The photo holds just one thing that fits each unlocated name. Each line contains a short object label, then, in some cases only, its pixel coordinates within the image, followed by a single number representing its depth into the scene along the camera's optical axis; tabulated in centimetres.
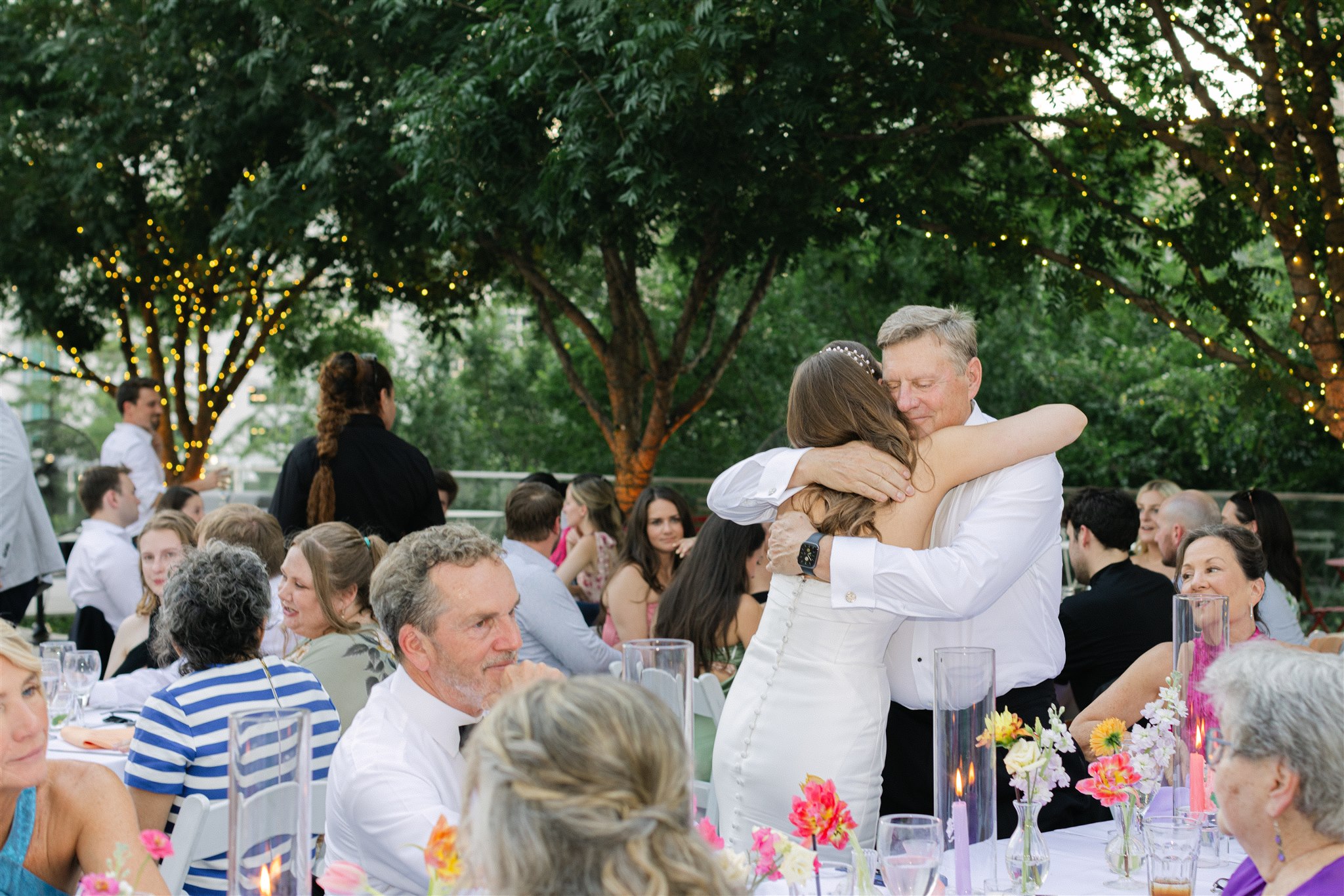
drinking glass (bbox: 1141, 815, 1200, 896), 219
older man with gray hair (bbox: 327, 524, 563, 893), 225
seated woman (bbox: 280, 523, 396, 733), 363
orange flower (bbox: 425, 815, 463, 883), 157
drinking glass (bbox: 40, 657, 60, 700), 422
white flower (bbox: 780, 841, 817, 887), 183
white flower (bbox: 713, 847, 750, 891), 159
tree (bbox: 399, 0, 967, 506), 651
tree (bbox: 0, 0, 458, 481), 908
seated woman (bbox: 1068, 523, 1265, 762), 395
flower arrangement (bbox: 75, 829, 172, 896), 159
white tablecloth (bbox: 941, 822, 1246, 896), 233
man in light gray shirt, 520
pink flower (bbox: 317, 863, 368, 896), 158
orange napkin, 385
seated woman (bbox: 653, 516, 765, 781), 454
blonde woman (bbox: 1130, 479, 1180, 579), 647
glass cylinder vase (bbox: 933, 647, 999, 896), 214
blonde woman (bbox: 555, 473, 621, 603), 706
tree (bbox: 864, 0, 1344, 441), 663
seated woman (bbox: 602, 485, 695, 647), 584
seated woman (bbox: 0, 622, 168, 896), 211
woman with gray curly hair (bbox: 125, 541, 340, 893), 282
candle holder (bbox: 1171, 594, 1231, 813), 252
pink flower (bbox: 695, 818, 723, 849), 177
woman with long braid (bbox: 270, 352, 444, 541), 538
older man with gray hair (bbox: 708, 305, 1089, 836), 267
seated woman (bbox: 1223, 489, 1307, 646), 555
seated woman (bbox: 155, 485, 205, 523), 617
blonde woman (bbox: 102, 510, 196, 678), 491
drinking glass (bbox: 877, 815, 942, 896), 193
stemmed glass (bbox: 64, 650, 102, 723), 425
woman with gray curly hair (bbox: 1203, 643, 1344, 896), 176
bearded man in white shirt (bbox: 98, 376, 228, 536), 791
